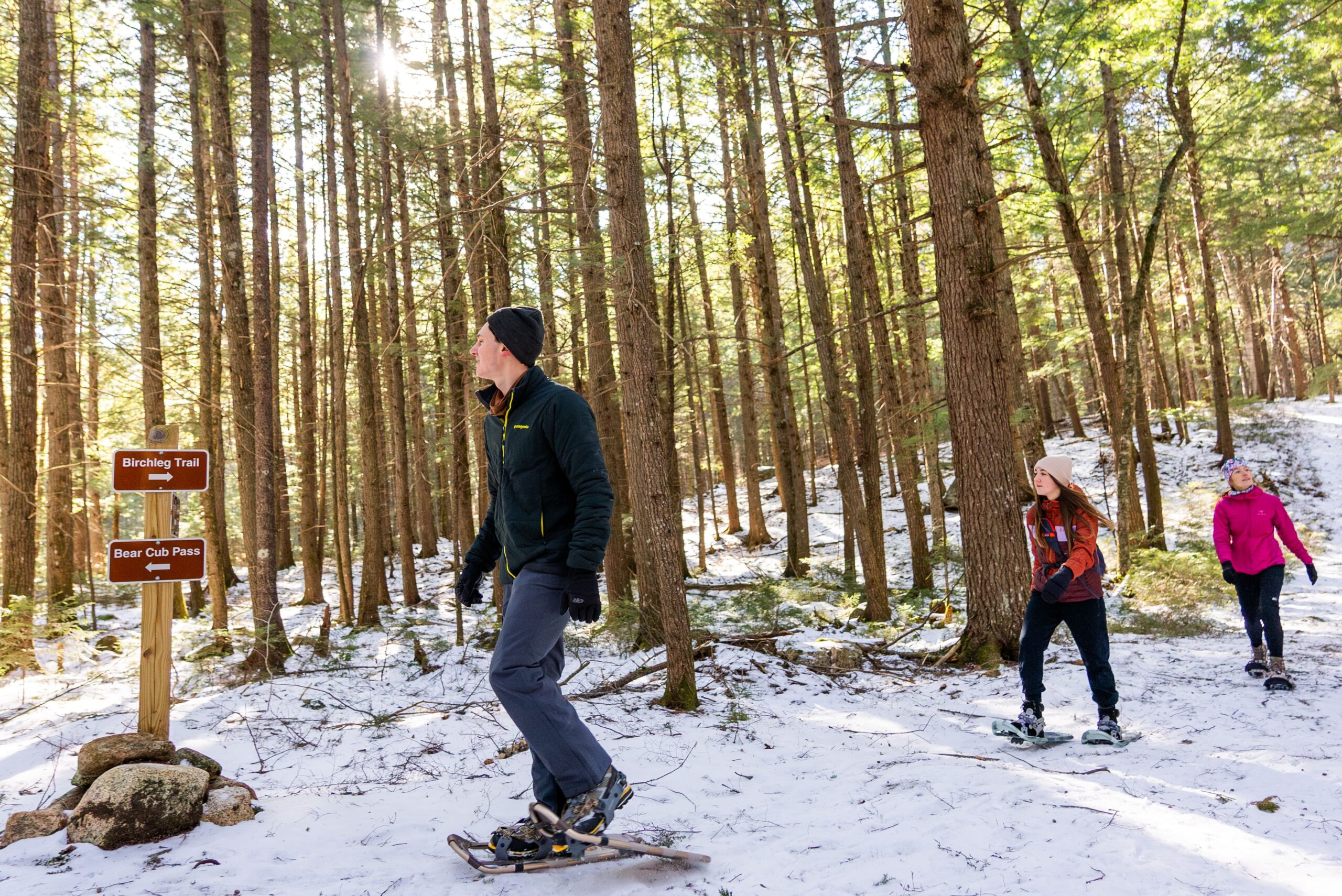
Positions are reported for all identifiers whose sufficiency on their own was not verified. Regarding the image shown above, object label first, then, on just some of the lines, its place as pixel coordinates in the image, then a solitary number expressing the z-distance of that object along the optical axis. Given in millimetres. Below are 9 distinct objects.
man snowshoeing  3273
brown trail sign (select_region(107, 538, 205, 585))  4230
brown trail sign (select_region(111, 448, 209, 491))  4320
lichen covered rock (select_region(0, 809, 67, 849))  3732
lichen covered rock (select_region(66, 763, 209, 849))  3691
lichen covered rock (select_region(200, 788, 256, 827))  3957
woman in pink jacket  6391
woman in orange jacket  4992
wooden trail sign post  4305
